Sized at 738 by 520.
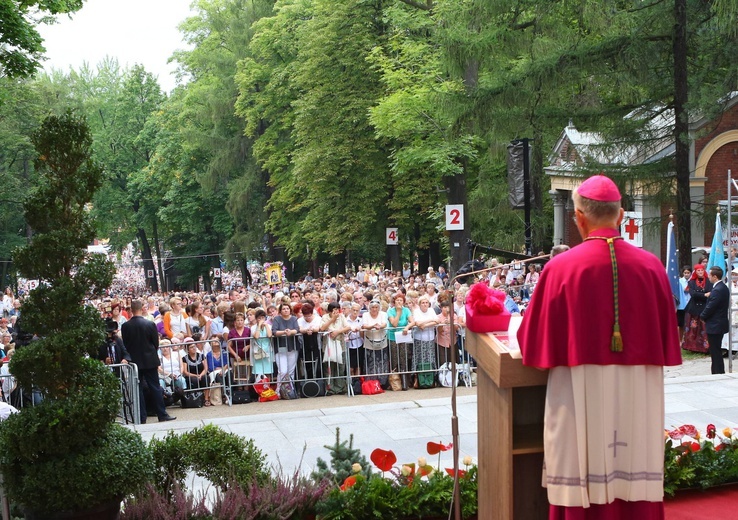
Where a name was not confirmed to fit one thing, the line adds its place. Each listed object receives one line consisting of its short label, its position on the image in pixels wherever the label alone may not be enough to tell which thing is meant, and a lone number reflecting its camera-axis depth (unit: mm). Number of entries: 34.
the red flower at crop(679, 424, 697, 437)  7449
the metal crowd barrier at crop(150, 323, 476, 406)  14508
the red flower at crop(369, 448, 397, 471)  6035
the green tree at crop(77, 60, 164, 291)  60094
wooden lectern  4711
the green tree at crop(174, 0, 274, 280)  47156
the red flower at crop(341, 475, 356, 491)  6309
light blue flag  17266
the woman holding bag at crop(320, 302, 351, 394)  14797
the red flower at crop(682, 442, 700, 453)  7099
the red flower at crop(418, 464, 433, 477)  6629
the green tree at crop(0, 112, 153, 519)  5512
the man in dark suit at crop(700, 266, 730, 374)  14453
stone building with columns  21078
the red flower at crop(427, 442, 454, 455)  6090
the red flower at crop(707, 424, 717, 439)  7402
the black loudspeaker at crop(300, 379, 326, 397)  14570
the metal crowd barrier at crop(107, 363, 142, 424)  12492
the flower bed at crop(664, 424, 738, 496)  6797
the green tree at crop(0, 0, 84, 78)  18828
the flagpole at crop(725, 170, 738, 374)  14494
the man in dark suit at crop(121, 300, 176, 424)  12727
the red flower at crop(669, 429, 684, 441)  7477
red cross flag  21934
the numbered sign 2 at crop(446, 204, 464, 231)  24875
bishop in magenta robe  4492
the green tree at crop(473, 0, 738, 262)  19859
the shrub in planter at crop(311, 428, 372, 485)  6605
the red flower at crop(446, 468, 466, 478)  6539
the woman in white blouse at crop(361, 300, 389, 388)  14992
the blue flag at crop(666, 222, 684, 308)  17359
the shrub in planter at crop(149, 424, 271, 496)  6500
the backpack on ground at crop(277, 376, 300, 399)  14539
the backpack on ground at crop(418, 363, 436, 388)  14938
